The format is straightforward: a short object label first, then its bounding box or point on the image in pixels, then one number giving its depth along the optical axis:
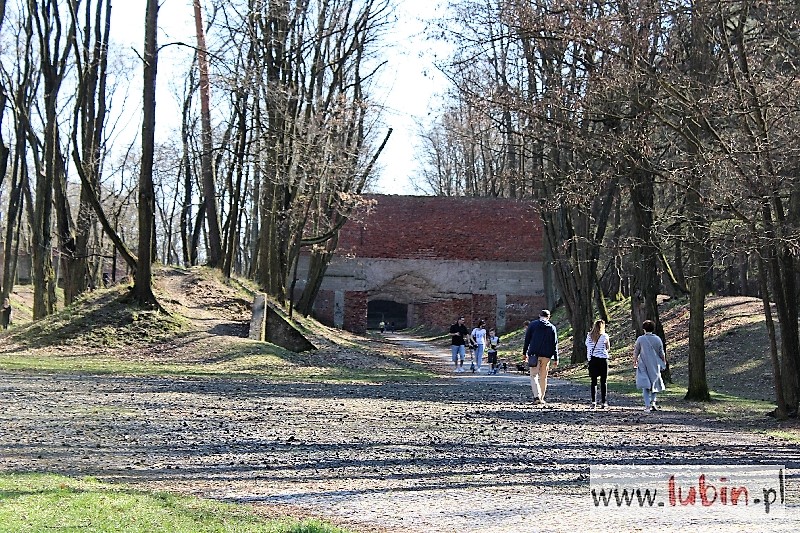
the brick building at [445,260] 56.16
